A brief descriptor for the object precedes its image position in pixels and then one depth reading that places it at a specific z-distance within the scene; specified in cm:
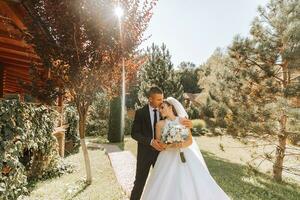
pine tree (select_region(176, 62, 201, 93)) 6875
